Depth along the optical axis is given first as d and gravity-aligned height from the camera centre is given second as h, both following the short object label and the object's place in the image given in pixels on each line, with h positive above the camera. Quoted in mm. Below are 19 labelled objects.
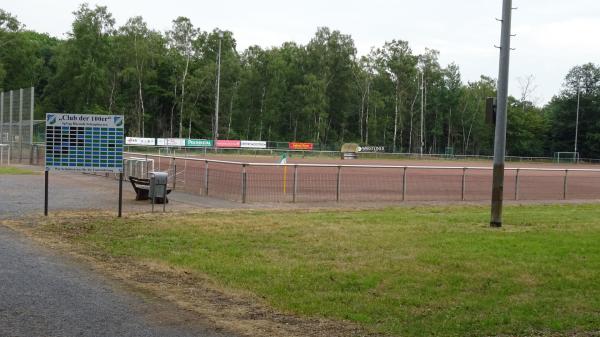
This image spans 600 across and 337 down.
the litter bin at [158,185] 15062 -1240
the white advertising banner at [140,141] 65938 -889
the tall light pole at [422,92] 96056 +8048
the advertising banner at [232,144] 73888 -841
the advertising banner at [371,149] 83188 -849
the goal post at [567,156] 83438 -830
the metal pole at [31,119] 35156 +508
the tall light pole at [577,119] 90325 +4597
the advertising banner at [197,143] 70438 -855
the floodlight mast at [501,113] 13430 +735
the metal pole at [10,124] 39906 +193
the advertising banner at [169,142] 67500 -850
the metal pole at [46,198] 13992 -1527
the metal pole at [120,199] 13769 -1474
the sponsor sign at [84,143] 14188 -280
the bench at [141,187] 17542 -1527
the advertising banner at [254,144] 74250 -813
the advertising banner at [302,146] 79125 -830
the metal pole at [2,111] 42125 +1065
